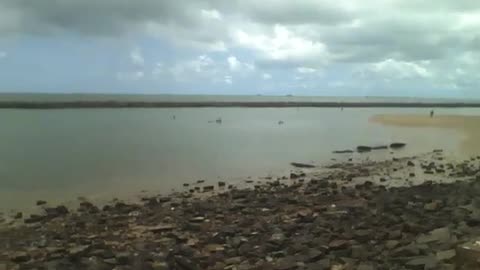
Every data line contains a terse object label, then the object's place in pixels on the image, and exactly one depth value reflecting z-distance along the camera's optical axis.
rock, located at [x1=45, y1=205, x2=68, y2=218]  14.60
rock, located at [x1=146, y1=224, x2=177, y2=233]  12.49
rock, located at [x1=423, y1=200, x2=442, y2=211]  13.88
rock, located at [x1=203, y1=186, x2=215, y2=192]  19.26
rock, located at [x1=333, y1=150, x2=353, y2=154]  33.16
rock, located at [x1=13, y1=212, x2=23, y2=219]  14.56
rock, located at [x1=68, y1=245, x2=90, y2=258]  10.20
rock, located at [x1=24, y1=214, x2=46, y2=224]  13.83
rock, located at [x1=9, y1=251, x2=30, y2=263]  10.12
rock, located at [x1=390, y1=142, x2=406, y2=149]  36.00
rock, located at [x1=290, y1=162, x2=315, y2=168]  26.52
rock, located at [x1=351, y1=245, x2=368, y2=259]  9.24
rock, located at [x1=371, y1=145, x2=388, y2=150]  35.32
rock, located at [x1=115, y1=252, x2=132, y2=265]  9.64
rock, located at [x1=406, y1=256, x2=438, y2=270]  7.79
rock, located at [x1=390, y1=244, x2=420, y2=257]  8.95
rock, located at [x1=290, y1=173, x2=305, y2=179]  22.50
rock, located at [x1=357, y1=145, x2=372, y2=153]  34.03
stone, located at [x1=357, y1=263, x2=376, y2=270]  8.30
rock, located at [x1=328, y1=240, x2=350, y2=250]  9.96
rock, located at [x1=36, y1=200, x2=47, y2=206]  16.61
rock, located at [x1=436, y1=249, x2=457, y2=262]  7.76
